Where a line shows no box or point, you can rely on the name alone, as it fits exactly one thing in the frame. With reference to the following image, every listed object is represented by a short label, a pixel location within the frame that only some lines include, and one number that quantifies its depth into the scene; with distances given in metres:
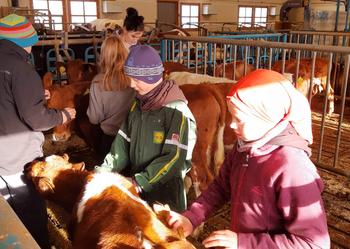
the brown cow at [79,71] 5.41
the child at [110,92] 2.67
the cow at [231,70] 6.31
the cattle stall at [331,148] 3.29
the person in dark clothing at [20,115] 2.18
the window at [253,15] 21.22
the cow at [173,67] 5.14
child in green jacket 2.08
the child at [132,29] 4.44
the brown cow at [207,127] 3.36
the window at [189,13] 18.62
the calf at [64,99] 3.76
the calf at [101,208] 1.35
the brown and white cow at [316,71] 6.49
